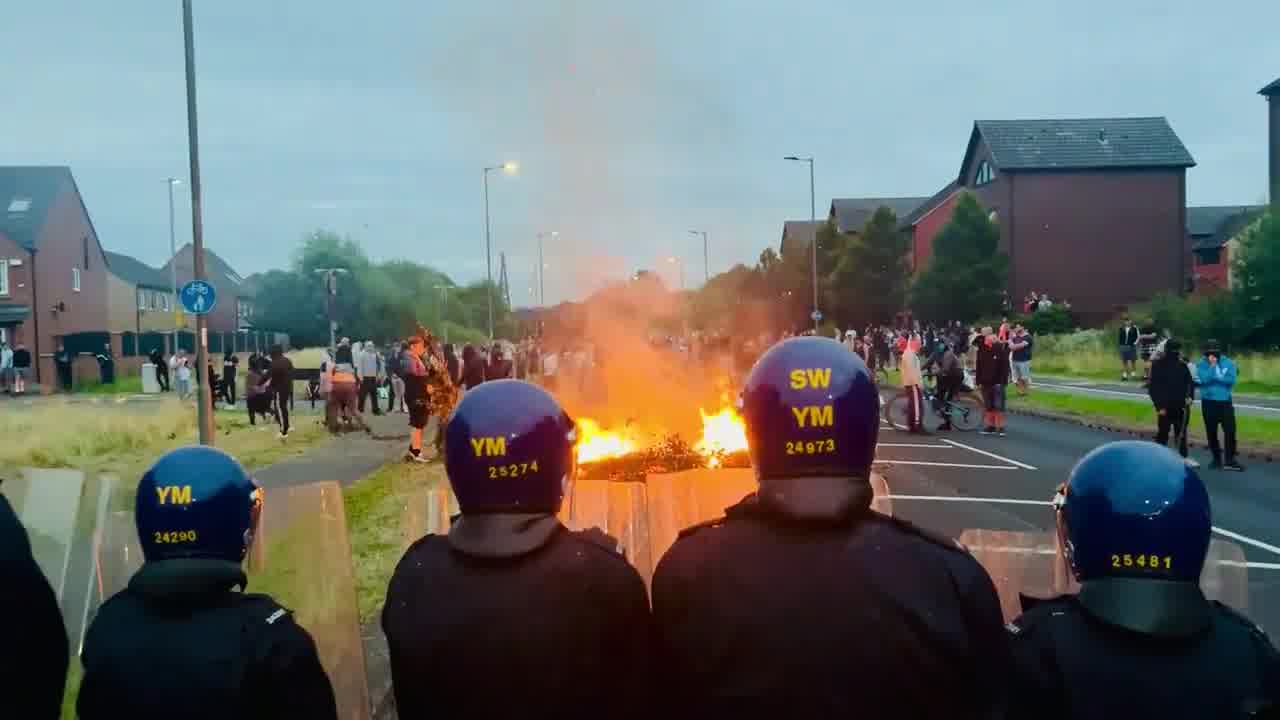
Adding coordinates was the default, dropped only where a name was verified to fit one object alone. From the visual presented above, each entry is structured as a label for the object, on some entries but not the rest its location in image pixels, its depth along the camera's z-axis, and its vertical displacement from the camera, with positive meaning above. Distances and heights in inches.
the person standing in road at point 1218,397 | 557.6 -43.5
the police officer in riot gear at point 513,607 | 86.4 -22.1
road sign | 658.2 +21.9
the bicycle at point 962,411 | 799.7 -67.9
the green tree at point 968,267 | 1895.9 +85.2
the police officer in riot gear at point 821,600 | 76.4 -19.8
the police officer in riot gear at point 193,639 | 91.4 -25.5
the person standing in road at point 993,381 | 779.4 -45.6
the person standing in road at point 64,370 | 1695.4 -50.6
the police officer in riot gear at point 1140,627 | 81.3 -23.6
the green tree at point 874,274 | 2178.9 +89.3
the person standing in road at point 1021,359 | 1077.1 -42.5
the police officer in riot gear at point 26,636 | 107.8 -29.6
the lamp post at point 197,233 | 621.0 +59.7
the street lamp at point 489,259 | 1652.3 +101.8
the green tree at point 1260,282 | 1343.5 +34.5
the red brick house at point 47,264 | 1916.8 +133.9
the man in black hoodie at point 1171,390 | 584.4 -41.0
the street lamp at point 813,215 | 1899.6 +180.1
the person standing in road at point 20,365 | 1453.0 -36.4
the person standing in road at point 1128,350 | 1201.4 -40.5
